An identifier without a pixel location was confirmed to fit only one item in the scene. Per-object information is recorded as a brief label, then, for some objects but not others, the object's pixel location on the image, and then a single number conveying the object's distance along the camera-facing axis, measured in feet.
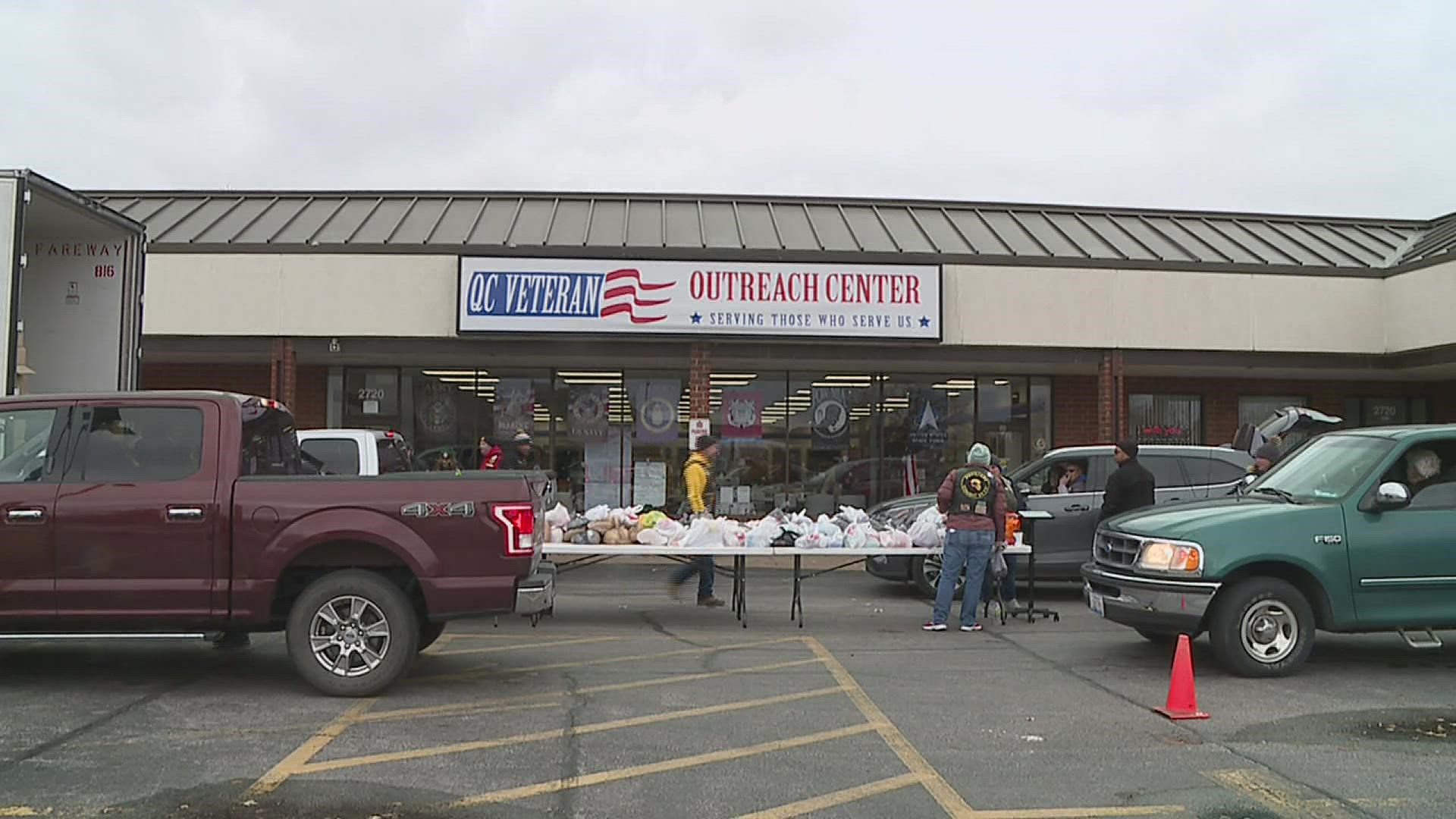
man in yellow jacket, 39.22
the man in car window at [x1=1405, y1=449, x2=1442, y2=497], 28.35
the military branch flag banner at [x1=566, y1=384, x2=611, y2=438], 64.34
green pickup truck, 26.96
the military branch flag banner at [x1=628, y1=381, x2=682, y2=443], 64.23
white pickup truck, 37.99
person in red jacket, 47.26
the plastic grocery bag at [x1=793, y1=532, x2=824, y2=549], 35.83
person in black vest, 34.37
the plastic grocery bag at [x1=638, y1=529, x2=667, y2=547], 35.50
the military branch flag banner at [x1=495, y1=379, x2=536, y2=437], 64.08
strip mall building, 55.62
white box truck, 34.12
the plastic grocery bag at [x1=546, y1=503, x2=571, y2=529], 35.60
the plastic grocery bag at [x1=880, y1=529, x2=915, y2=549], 36.58
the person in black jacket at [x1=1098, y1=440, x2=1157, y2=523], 37.42
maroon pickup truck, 24.16
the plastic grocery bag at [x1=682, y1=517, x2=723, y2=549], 35.53
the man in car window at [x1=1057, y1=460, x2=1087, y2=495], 44.34
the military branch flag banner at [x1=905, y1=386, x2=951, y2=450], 65.21
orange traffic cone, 23.36
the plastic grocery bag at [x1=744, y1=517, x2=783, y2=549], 35.73
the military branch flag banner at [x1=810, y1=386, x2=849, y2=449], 64.49
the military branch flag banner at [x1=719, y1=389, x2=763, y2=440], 64.13
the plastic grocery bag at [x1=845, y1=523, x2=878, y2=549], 35.96
